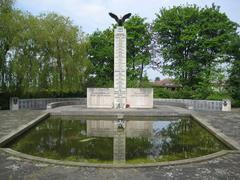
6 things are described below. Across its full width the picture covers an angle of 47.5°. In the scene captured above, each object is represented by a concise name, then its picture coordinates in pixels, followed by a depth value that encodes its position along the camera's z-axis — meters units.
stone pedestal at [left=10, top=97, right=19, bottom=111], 18.62
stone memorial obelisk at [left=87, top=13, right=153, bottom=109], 17.59
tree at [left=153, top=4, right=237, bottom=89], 27.38
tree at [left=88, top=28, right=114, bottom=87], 29.39
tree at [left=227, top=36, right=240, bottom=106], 23.92
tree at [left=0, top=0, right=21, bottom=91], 19.22
